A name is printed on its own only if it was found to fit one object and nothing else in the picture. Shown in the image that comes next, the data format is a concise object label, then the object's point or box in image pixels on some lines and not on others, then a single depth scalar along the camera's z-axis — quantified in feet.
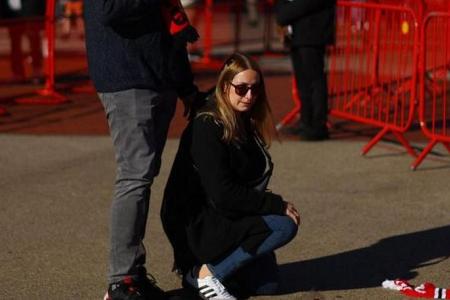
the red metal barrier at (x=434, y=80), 52.02
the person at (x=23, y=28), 78.38
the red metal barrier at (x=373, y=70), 59.21
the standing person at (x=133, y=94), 31.30
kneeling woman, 32.22
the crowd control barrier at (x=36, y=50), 73.20
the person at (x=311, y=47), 58.39
